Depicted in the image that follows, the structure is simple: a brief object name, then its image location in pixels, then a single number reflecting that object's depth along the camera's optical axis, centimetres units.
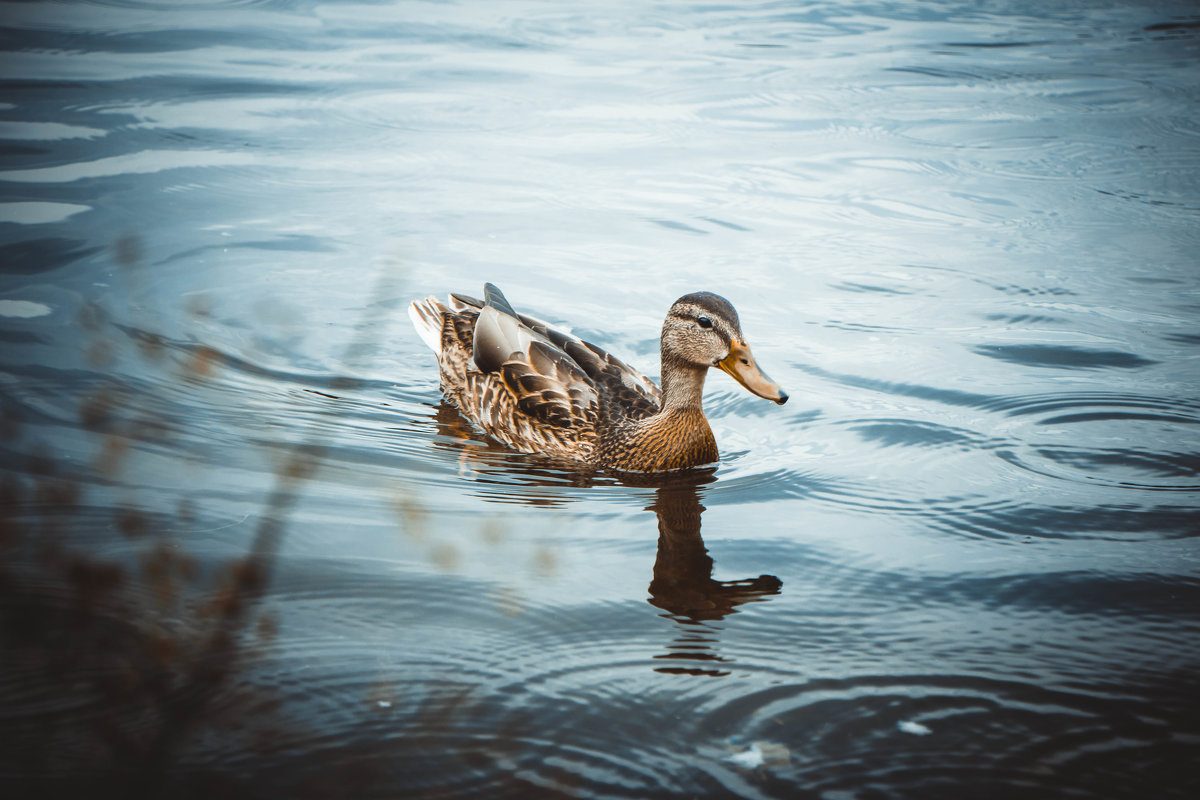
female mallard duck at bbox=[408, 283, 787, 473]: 606
